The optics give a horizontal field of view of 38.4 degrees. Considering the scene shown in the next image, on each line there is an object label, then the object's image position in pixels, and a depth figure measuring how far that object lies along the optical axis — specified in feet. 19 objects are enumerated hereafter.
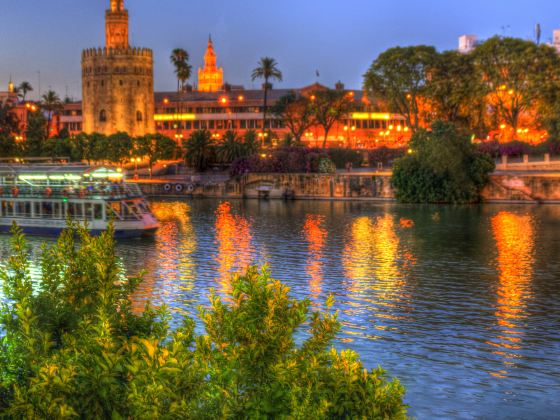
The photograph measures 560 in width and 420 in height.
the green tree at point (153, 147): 338.34
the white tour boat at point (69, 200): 164.96
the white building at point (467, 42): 559.30
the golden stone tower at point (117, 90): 401.70
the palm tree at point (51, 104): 454.81
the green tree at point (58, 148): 340.39
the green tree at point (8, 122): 353.92
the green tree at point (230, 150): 310.04
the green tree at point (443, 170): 231.30
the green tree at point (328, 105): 375.04
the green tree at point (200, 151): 318.04
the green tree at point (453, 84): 304.30
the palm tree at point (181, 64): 464.65
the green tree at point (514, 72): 285.02
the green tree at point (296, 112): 374.84
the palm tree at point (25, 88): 515.91
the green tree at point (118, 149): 342.03
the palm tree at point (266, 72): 386.73
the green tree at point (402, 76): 315.37
